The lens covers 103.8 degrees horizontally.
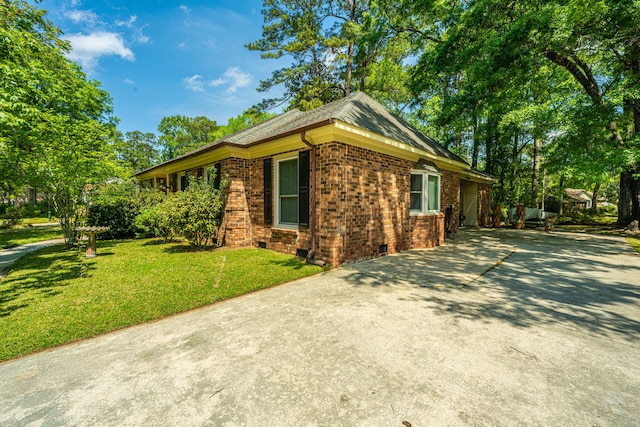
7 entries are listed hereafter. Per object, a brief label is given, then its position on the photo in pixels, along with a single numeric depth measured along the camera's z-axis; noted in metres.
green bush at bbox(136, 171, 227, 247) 7.20
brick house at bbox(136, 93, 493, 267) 5.66
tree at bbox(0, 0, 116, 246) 4.81
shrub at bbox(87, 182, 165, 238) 9.83
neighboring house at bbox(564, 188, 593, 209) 39.66
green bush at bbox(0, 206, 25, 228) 15.98
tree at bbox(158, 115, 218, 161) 37.62
